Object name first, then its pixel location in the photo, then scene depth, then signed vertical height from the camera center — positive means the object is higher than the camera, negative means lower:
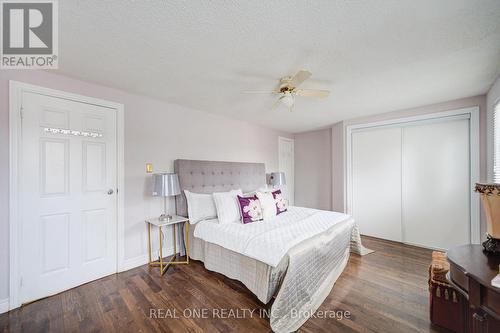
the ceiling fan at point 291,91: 2.02 +0.81
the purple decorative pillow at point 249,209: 2.62 -0.58
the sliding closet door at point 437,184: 2.94 -0.30
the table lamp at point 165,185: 2.55 -0.24
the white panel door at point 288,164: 5.08 +0.06
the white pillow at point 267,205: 2.76 -0.55
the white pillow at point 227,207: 2.64 -0.57
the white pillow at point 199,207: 2.77 -0.58
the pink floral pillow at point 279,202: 2.99 -0.57
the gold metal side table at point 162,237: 2.54 -1.04
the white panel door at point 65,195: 2.00 -0.30
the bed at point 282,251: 1.73 -0.91
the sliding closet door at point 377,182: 3.53 -0.30
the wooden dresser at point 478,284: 0.84 -0.56
